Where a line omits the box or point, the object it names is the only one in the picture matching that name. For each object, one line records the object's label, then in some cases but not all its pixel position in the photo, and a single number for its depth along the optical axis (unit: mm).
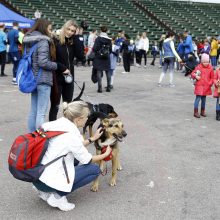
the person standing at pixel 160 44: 20494
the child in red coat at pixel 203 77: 8156
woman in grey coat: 5105
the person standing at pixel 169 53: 11938
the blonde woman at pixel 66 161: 3623
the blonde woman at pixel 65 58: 5633
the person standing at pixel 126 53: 16531
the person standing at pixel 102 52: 10594
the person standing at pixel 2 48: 12961
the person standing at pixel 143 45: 19586
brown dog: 4430
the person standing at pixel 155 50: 21830
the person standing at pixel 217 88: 7974
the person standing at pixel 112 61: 11160
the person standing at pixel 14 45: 12516
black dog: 5768
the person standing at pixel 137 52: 20000
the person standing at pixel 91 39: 18864
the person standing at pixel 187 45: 16078
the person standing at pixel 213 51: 19047
